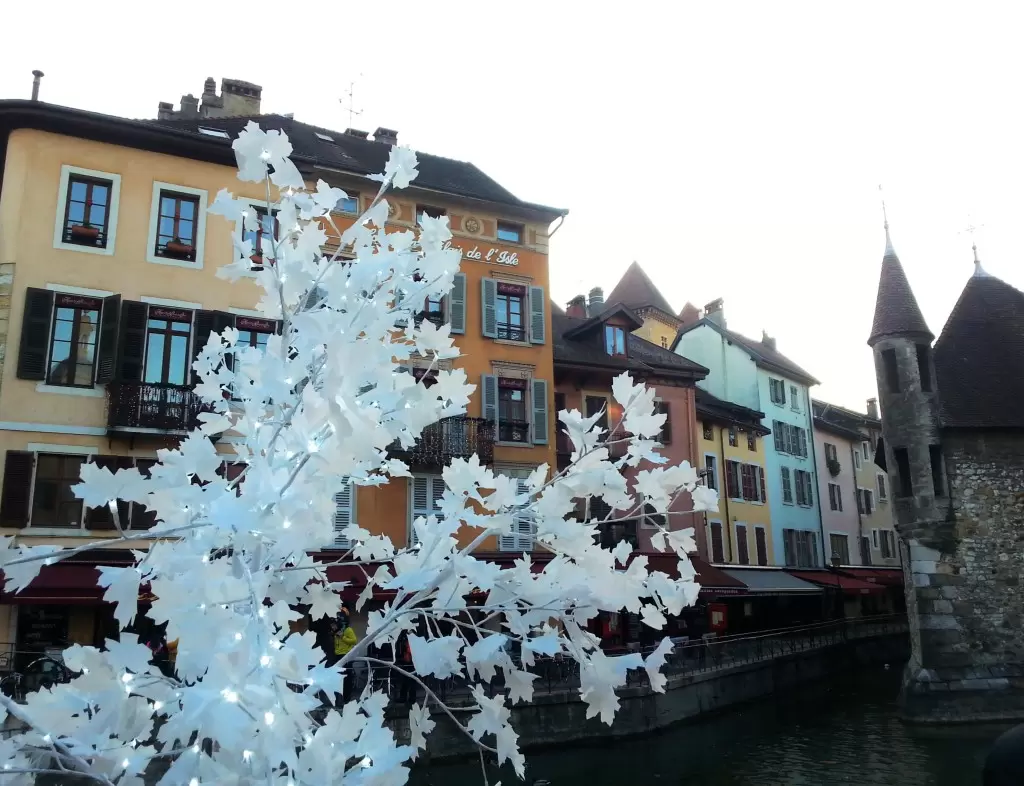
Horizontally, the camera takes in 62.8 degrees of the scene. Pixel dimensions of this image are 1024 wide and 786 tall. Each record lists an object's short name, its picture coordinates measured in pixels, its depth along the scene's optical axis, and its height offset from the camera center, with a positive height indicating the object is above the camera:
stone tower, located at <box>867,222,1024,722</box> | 20.36 +1.96
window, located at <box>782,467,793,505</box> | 35.91 +3.97
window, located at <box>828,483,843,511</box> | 40.00 +3.97
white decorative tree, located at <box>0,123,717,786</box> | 2.51 +0.09
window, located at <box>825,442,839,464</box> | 40.60 +6.13
